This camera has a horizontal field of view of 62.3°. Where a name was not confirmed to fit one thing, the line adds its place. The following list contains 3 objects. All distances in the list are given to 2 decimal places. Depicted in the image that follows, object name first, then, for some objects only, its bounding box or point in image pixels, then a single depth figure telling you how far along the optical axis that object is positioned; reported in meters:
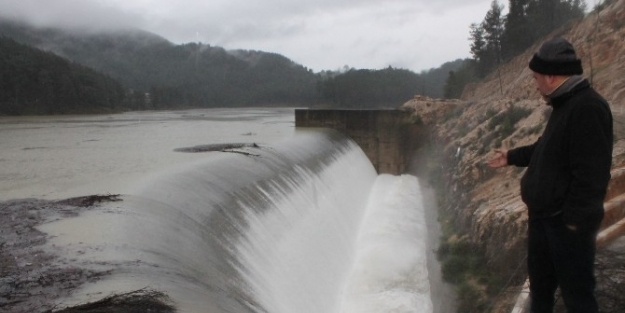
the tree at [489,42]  37.19
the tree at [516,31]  31.64
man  2.62
